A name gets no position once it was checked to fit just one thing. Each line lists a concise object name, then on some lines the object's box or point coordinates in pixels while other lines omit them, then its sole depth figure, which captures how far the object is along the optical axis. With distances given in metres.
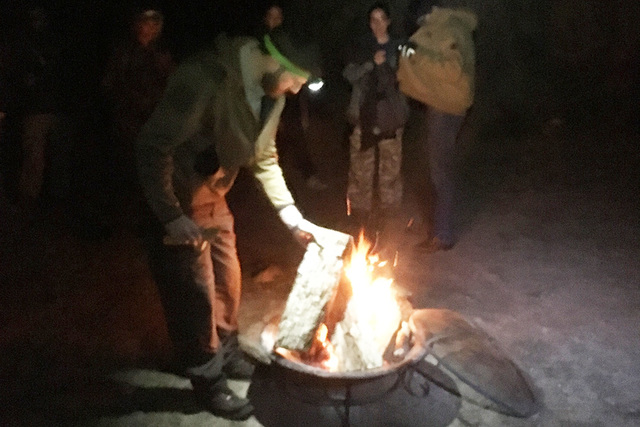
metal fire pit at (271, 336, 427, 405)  3.05
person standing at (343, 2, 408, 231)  5.14
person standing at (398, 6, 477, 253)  4.84
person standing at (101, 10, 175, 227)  4.68
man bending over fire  2.80
